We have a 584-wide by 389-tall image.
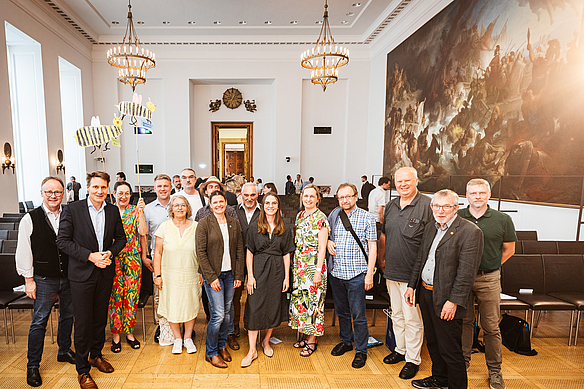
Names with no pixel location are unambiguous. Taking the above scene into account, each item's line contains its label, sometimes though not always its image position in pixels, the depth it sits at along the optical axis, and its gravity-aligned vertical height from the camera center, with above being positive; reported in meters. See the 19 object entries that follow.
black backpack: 3.46 -1.87
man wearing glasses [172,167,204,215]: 4.02 -0.38
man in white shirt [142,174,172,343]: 3.63 -0.56
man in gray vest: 2.75 -0.91
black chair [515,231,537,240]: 5.31 -1.13
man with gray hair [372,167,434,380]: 2.95 -0.78
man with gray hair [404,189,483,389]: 2.39 -0.88
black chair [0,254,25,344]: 3.70 -1.37
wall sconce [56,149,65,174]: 10.80 -0.01
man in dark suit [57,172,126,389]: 2.72 -0.82
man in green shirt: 2.79 -0.89
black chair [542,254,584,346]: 3.86 -1.30
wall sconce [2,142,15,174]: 8.18 +0.04
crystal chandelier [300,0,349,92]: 8.85 +3.03
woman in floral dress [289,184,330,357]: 3.23 -1.09
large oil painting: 5.18 +1.47
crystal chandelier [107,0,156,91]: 8.92 +2.90
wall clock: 14.55 +3.01
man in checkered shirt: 3.17 -0.98
